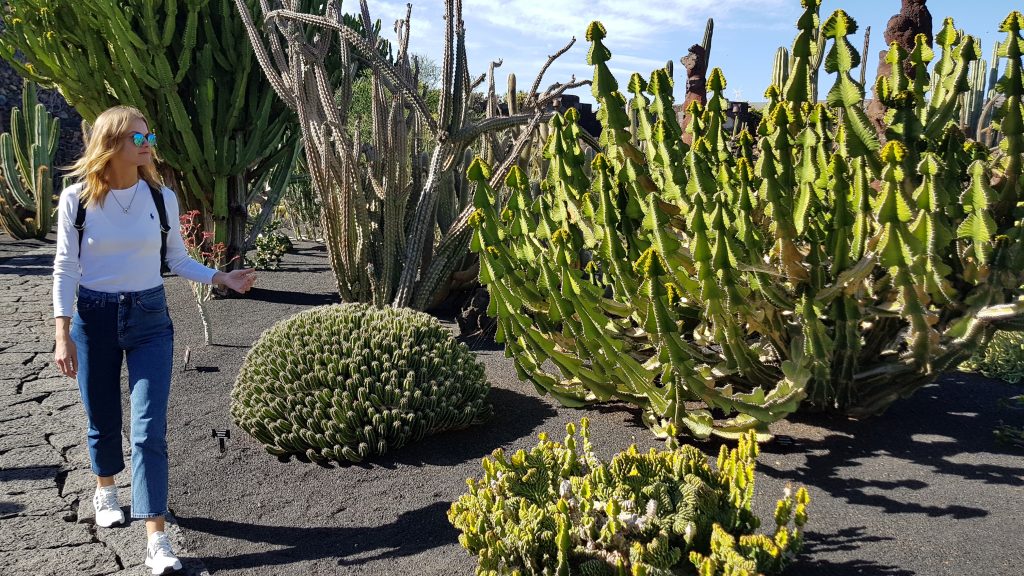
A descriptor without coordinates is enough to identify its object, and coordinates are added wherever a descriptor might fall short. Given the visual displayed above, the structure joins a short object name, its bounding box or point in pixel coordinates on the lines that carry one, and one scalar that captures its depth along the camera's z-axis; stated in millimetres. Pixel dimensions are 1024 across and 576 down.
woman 2906
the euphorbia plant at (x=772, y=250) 3092
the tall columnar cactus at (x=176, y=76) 7520
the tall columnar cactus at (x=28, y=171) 13031
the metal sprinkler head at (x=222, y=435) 4178
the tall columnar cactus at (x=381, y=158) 5848
